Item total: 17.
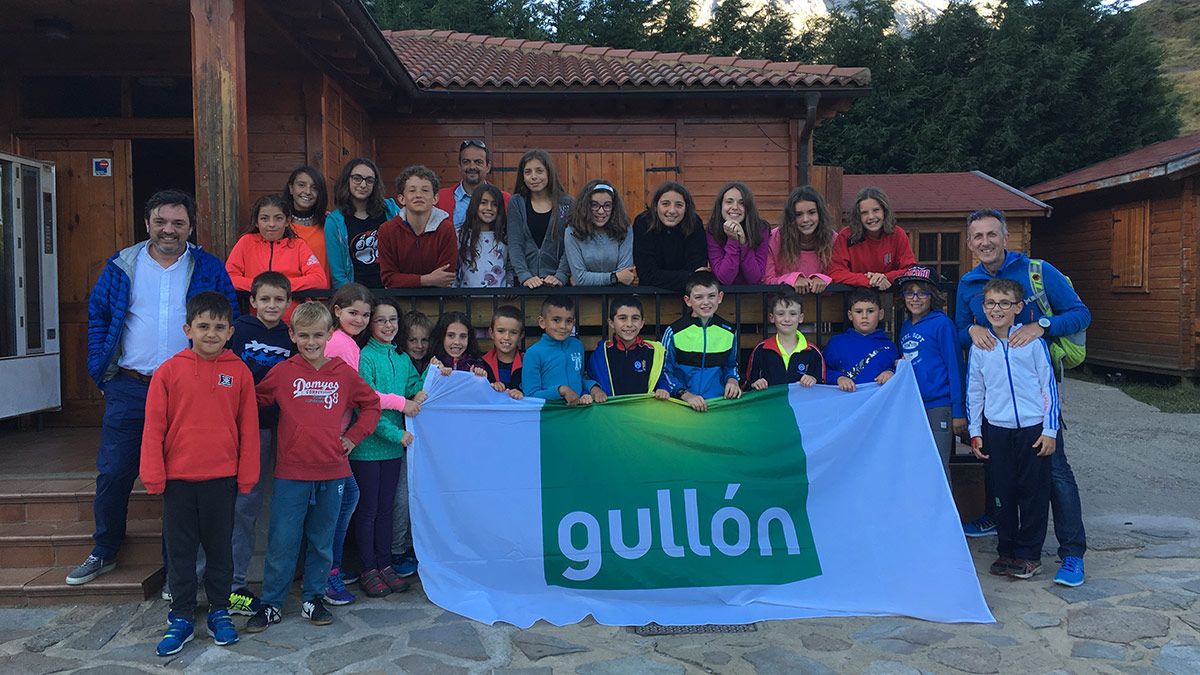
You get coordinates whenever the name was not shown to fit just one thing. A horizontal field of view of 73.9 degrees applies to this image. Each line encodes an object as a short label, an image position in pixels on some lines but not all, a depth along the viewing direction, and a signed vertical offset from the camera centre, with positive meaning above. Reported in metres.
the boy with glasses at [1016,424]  4.13 -0.60
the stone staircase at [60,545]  3.86 -1.18
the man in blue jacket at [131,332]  3.87 -0.07
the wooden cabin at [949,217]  15.39 +1.80
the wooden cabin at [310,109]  5.70 +2.06
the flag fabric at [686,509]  3.74 -0.98
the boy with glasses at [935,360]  4.46 -0.28
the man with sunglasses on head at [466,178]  5.65 +0.98
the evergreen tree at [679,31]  25.17 +9.03
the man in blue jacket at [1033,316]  4.16 -0.04
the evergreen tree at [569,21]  25.62 +9.68
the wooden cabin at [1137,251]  13.03 +1.06
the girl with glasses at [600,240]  4.60 +0.43
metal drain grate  3.51 -1.40
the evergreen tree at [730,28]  25.98 +9.39
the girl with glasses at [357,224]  4.73 +0.56
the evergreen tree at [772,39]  25.52 +8.78
